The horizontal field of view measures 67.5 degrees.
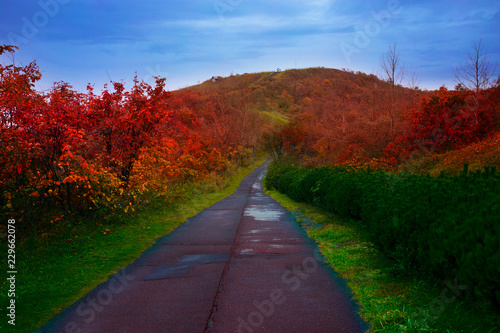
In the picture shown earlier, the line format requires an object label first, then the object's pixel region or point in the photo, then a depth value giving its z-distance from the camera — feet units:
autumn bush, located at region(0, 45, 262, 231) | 31.78
